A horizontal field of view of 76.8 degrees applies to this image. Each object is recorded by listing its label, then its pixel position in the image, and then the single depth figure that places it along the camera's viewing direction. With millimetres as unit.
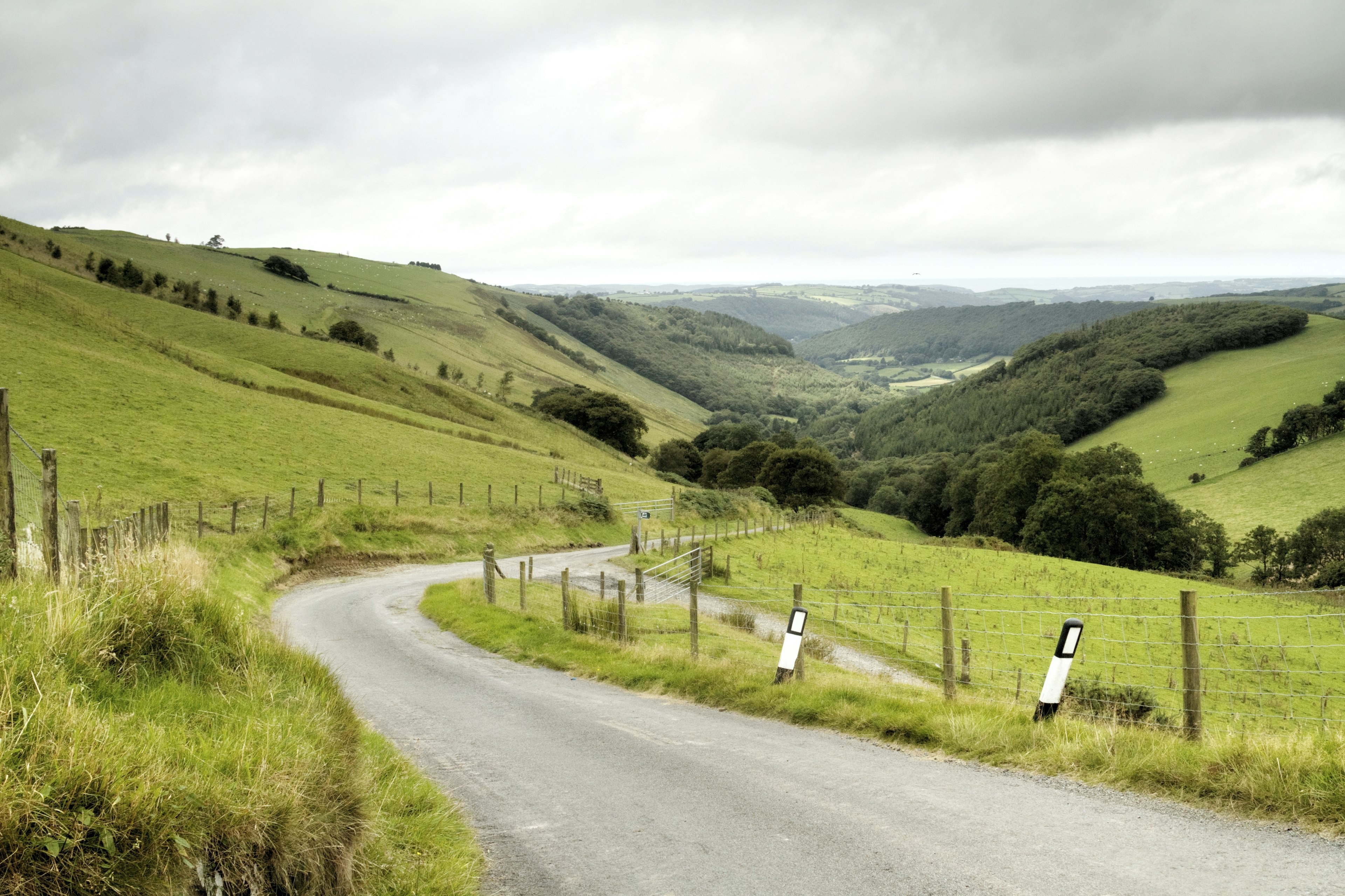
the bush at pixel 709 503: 58344
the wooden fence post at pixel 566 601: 18109
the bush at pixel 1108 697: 13422
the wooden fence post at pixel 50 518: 7843
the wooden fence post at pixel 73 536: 8289
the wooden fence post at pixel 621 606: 16562
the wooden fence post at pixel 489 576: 22766
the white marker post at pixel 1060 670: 8859
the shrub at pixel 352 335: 110562
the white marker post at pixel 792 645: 11898
